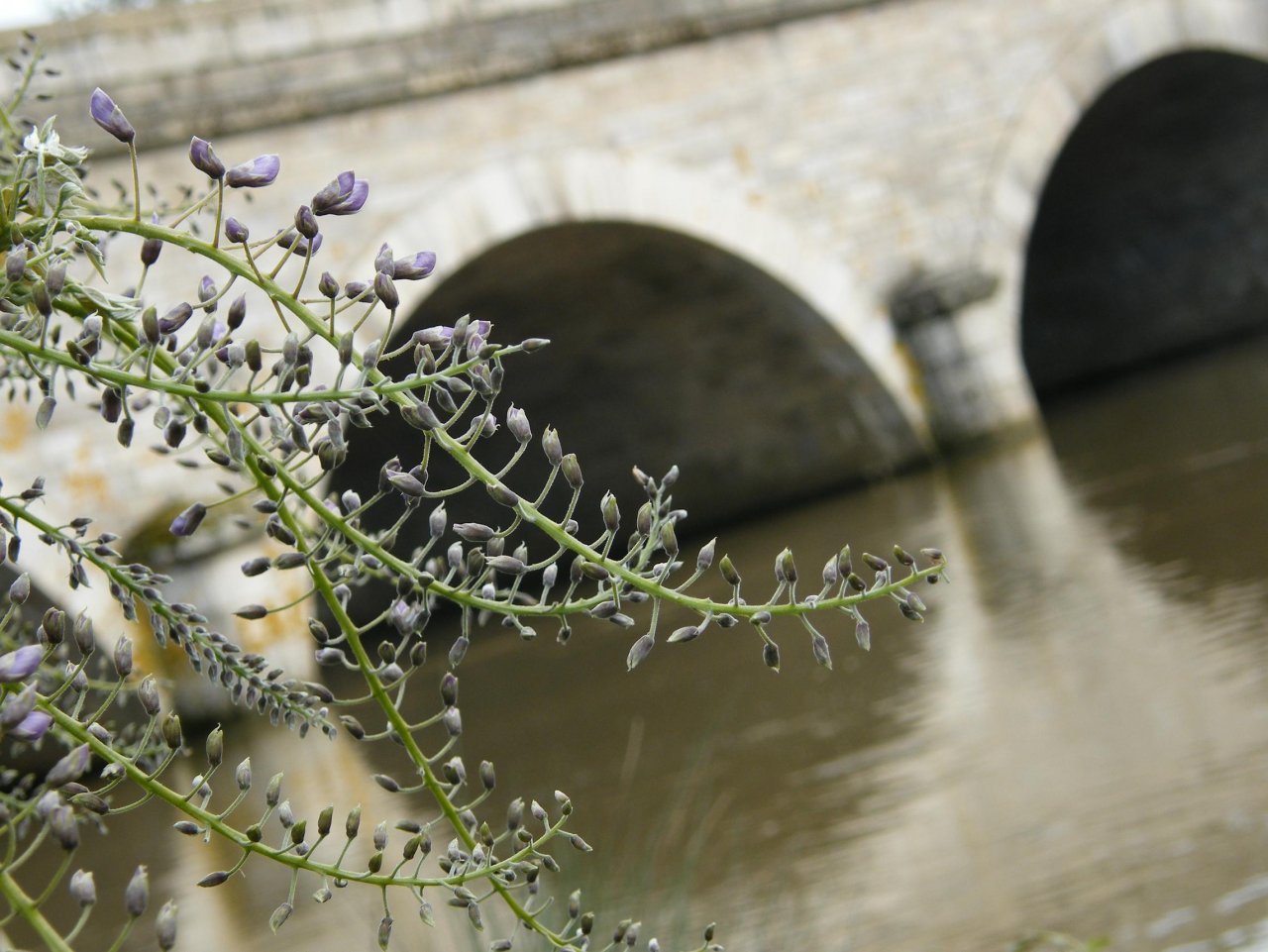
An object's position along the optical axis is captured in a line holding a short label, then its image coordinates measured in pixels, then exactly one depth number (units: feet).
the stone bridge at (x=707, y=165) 102.42
